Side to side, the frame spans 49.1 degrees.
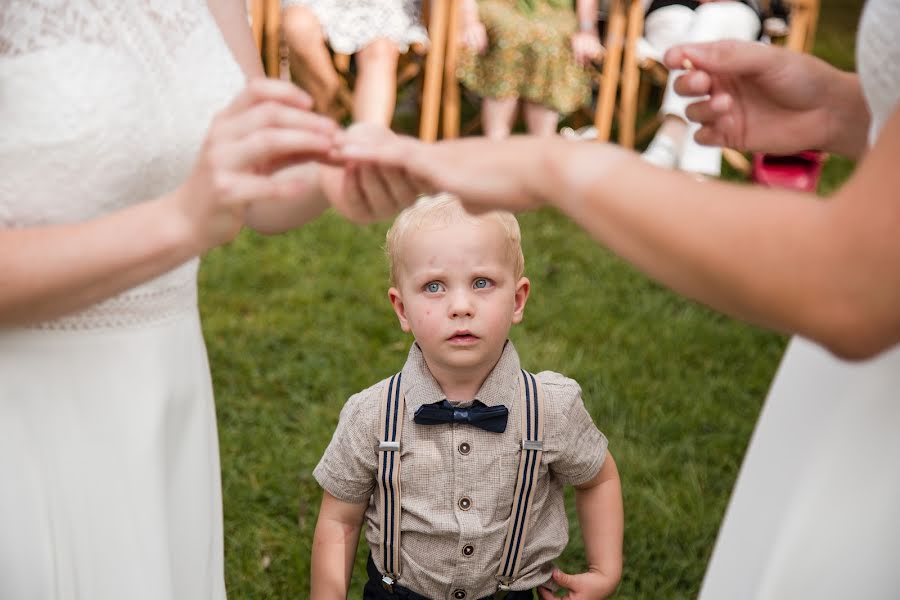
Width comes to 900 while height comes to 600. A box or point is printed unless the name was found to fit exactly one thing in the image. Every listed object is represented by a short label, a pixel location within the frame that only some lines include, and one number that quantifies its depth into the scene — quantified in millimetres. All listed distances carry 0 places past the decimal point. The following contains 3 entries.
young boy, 1955
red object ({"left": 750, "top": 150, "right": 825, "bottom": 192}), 5832
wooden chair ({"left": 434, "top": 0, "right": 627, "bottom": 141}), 6172
